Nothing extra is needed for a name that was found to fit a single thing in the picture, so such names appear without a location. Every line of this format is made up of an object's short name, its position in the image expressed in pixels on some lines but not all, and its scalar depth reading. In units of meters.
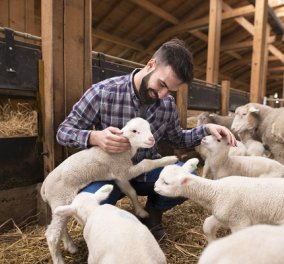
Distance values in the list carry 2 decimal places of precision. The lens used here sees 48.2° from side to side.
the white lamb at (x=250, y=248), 0.69
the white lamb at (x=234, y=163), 2.47
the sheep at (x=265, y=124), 3.54
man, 1.88
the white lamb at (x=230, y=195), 1.62
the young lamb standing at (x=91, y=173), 1.74
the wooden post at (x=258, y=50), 5.61
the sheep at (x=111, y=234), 1.08
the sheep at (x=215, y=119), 4.14
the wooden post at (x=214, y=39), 5.49
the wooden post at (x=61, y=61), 2.12
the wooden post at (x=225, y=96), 4.98
